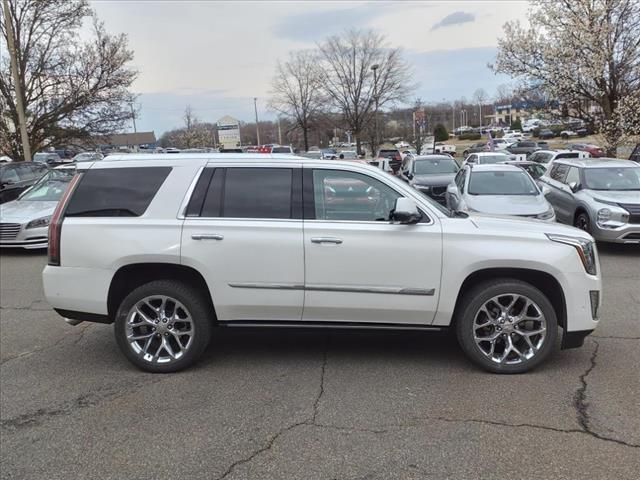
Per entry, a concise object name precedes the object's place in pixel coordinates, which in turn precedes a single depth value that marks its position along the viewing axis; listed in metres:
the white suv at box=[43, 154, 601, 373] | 4.18
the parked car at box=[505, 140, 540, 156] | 38.47
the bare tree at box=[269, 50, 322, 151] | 42.34
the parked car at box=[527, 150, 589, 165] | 17.68
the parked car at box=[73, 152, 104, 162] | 23.27
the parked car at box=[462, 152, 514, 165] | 20.00
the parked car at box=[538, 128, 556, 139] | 67.31
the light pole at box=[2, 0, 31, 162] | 17.45
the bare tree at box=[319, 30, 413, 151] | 36.94
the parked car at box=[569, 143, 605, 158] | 31.20
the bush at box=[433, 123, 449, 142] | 70.18
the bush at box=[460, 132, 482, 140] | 80.81
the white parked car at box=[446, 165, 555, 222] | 9.66
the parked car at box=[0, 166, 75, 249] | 10.15
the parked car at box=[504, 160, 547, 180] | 16.22
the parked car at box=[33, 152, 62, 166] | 36.22
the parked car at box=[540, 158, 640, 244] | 8.92
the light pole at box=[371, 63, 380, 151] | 36.25
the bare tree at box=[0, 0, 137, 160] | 20.50
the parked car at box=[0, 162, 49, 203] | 14.02
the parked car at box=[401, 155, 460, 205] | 15.16
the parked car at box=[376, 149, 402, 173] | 30.58
